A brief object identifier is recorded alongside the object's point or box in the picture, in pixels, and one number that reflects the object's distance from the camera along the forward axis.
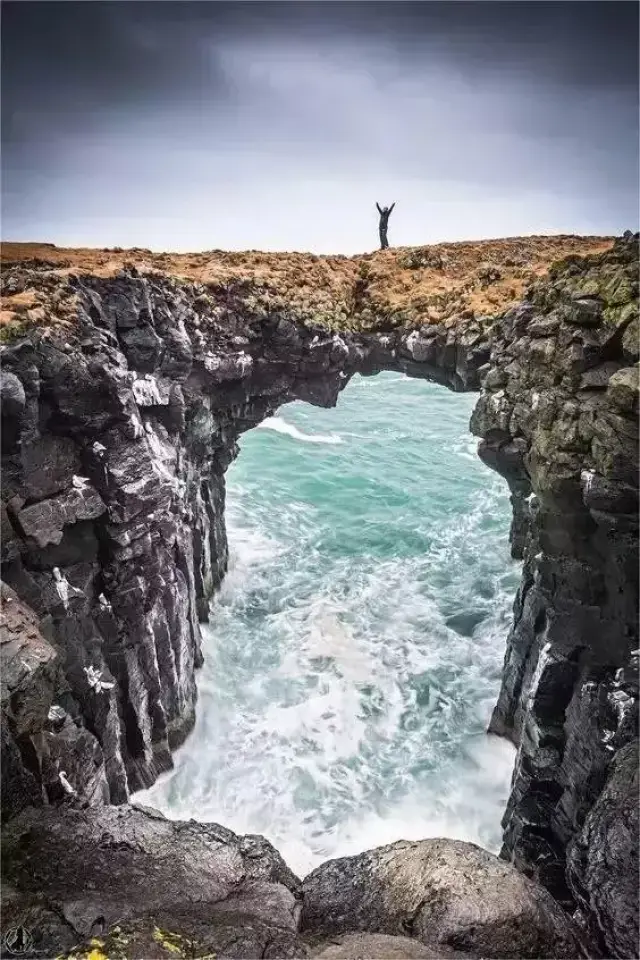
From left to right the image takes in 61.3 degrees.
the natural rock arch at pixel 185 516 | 15.09
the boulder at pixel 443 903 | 9.49
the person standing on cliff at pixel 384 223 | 34.78
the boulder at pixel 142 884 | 8.94
